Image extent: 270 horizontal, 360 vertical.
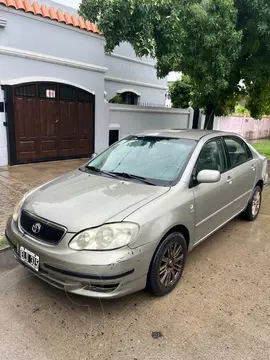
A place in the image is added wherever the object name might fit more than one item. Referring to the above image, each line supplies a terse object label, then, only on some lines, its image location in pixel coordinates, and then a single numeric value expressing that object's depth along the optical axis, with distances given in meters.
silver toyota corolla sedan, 2.42
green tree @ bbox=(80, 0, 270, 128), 5.92
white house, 7.54
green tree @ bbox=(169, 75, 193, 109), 13.80
